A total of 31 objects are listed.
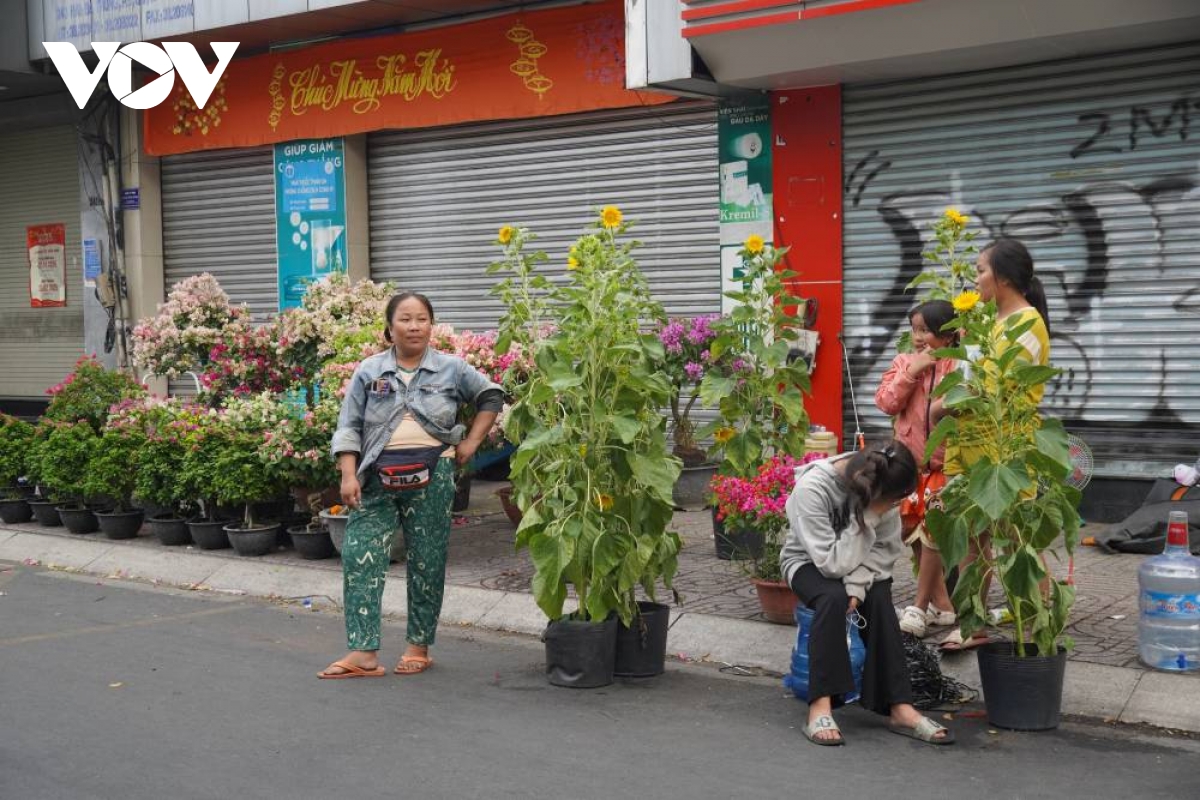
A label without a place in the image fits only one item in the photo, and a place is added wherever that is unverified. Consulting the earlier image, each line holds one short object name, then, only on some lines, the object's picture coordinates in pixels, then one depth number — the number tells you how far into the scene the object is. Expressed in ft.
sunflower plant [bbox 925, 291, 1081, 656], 17.79
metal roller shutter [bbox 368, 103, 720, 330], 41.16
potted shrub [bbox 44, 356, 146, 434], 37.42
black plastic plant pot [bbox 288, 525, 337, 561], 30.94
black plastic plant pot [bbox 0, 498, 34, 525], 38.56
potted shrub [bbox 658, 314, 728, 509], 33.37
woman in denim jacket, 21.63
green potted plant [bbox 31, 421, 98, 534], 35.19
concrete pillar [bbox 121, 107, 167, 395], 55.93
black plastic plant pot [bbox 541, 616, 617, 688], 20.93
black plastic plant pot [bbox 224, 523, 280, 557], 31.71
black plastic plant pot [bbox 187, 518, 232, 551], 32.65
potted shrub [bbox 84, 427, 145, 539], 34.09
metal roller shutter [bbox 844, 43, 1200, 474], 31.83
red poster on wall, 61.16
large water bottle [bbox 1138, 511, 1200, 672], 19.58
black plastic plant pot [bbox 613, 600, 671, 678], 21.53
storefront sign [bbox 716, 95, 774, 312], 38.47
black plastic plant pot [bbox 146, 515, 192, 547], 33.50
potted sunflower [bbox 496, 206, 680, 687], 20.58
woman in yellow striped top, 19.61
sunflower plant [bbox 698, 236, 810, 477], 24.80
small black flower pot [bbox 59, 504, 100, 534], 35.99
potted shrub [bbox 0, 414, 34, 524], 37.70
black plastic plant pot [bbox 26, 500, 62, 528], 37.45
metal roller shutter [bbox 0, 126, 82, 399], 60.64
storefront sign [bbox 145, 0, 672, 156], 41.83
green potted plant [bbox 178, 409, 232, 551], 31.45
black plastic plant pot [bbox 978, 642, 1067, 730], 18.20
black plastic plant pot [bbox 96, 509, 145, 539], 34.86
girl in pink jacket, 21.36
